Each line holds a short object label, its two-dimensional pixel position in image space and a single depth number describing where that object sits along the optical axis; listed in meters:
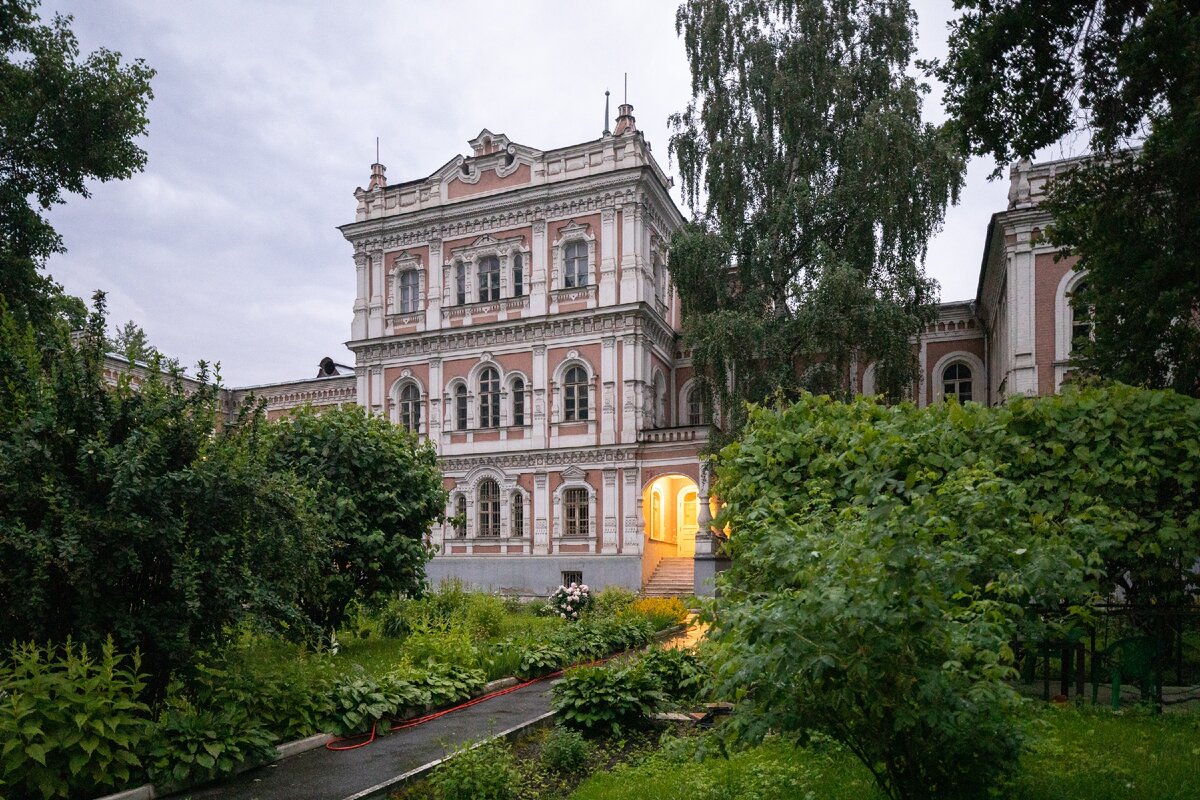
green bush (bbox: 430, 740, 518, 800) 6.79
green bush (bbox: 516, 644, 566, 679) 12.81
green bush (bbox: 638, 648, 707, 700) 10.40
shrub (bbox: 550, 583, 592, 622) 19.31
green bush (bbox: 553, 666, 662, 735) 9.15
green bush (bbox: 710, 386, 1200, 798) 4.51
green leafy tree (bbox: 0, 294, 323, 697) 7.61
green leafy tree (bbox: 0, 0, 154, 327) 15.38
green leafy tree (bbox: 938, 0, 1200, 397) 10.13
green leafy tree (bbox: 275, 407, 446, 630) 14.55
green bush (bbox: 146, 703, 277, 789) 7.56
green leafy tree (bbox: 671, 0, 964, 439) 22.66
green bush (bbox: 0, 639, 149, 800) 6.61
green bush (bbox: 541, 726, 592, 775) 7.89
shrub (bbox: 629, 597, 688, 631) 17.77
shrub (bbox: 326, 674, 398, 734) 9.48
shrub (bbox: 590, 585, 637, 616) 18.12
